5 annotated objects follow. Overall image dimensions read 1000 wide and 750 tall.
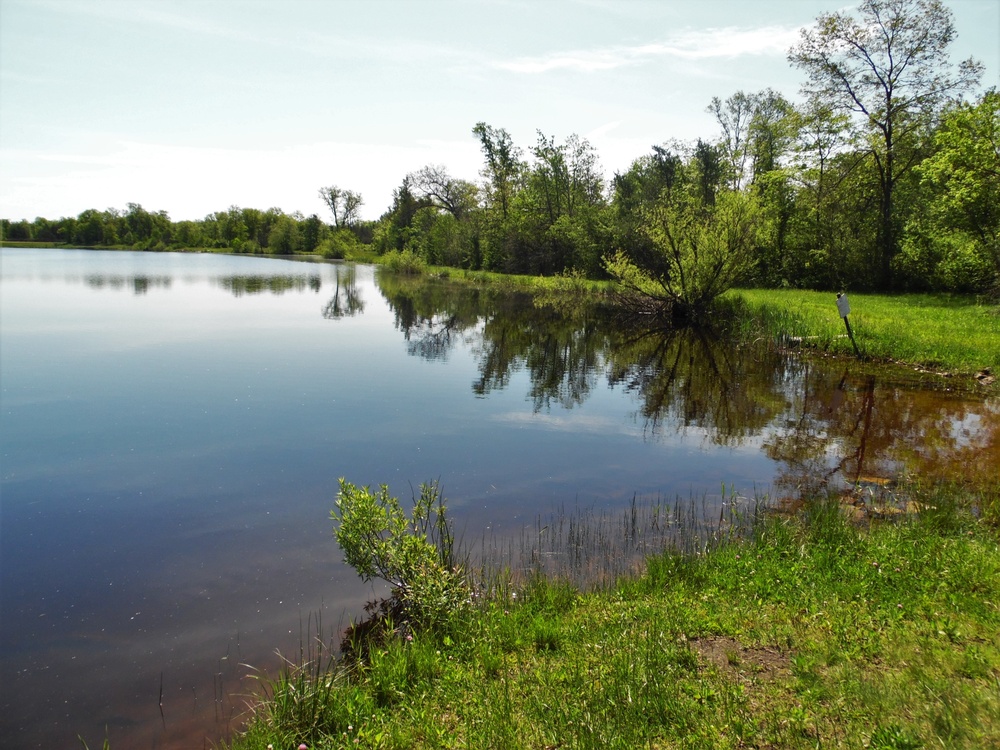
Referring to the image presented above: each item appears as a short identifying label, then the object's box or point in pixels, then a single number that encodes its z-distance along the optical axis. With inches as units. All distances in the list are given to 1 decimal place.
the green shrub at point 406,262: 2691.9
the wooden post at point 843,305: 647.8
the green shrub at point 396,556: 226.7
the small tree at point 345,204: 4717.0
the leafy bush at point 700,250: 1043.3
